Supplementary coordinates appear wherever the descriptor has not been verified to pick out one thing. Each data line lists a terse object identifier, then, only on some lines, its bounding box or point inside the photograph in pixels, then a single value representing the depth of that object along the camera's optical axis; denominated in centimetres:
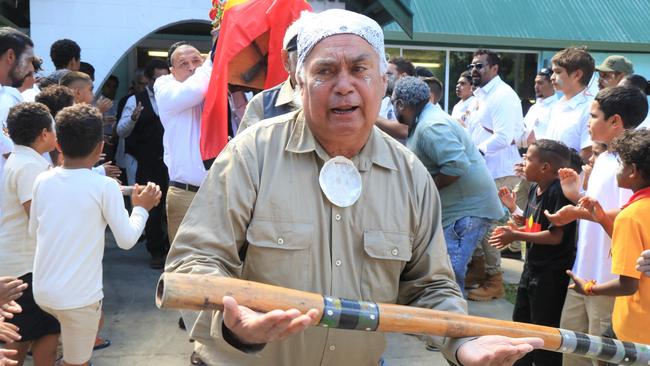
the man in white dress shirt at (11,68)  401
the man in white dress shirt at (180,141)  440
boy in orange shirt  295
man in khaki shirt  201
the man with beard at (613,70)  575
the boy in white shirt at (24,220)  353
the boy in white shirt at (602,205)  345
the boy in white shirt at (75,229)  328
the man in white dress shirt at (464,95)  796
